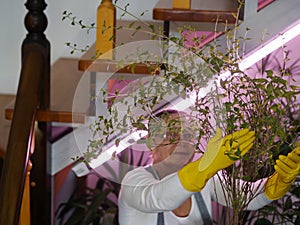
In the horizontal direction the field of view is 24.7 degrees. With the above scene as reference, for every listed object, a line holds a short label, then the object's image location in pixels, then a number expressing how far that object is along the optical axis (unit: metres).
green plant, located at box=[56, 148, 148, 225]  2.96
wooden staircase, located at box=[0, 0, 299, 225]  2.27
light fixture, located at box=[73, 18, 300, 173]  1.91
